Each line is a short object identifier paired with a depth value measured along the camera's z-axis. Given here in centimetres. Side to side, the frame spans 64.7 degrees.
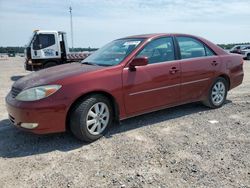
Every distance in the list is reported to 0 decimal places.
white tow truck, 914
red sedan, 276
